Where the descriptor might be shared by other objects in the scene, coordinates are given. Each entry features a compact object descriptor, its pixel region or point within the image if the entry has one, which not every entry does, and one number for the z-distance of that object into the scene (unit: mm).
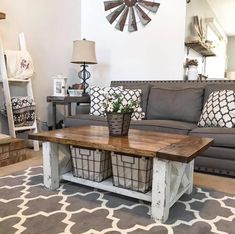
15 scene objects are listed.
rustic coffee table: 1503
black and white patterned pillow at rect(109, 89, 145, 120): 3037
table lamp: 3429
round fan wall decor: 3619
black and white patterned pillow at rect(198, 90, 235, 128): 2467
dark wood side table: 3252
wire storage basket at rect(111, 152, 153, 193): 1703
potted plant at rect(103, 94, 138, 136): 1930
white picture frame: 3496
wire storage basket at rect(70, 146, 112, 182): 1882
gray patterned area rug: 1440
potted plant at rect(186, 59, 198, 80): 3541
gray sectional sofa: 2264
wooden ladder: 2912
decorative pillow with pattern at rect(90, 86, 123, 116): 3174
